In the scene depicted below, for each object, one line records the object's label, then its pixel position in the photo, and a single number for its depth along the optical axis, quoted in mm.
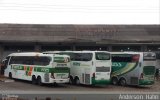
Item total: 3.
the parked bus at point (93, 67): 30922
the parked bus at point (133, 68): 32188
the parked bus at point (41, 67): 30266
